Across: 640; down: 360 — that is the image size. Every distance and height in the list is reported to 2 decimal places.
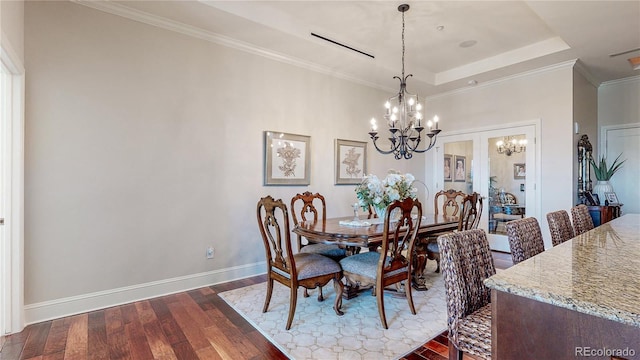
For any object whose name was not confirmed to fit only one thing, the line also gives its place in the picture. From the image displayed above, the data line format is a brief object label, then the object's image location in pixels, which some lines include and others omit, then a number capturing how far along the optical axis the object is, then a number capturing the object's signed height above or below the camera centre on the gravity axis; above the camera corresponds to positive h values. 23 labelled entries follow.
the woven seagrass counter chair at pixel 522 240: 1.74 -0.37
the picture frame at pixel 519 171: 4.64 +0.09
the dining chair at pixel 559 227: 2.11 -0.36
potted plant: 4.53 -0.02
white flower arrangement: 2.91 -0.13
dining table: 2.45 -0.49
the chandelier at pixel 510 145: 4.66 +0.50
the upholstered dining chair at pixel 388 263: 2.38 -0.72
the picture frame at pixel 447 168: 5.66 +0.18
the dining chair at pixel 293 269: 2.39 -0.75
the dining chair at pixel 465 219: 3.13 -0.44
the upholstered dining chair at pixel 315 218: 3.06 -0.56
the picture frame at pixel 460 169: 5.43 +0.15
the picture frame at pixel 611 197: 4.50 -0.31
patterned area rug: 2.10 -1.19
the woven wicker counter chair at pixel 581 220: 2.44 -0.36
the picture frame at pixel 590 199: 4.39 -0.33
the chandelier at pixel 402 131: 2.97 +0.54
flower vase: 2.98 -0.34
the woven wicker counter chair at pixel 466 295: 1.27 -0.55
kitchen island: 0.75 -0.36
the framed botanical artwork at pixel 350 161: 4.68 +0.27
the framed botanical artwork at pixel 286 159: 3.90 +0.26
